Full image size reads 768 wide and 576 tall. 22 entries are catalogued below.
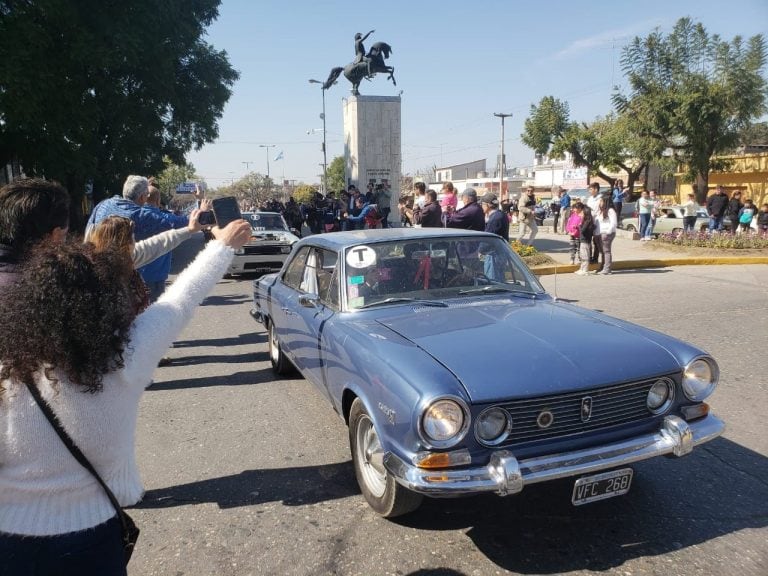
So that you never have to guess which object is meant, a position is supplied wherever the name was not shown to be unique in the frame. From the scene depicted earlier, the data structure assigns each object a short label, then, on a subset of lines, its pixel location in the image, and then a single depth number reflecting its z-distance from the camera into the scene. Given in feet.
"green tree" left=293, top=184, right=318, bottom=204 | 178.92
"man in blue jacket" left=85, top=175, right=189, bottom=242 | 16.34
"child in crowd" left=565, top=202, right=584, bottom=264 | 40.24
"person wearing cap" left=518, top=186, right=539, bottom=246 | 44.19
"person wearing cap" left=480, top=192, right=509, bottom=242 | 31.14
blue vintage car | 8.84
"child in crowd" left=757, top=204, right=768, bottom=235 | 56.85
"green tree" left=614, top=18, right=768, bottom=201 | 84.07
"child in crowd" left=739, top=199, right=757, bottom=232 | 60.54
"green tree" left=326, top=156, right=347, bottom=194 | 315.33
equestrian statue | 79.87
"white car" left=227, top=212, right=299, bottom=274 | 39.17
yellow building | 99.55
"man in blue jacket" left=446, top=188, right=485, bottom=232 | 28.81
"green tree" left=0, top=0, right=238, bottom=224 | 46.69
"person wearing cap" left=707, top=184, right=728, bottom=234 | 59.21
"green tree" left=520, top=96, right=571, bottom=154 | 123.13
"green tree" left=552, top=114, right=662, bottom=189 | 115.44
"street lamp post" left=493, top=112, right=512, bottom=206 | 177.41
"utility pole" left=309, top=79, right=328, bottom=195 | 144.56
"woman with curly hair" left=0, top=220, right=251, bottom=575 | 4.78
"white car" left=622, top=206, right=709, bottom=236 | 67.51
